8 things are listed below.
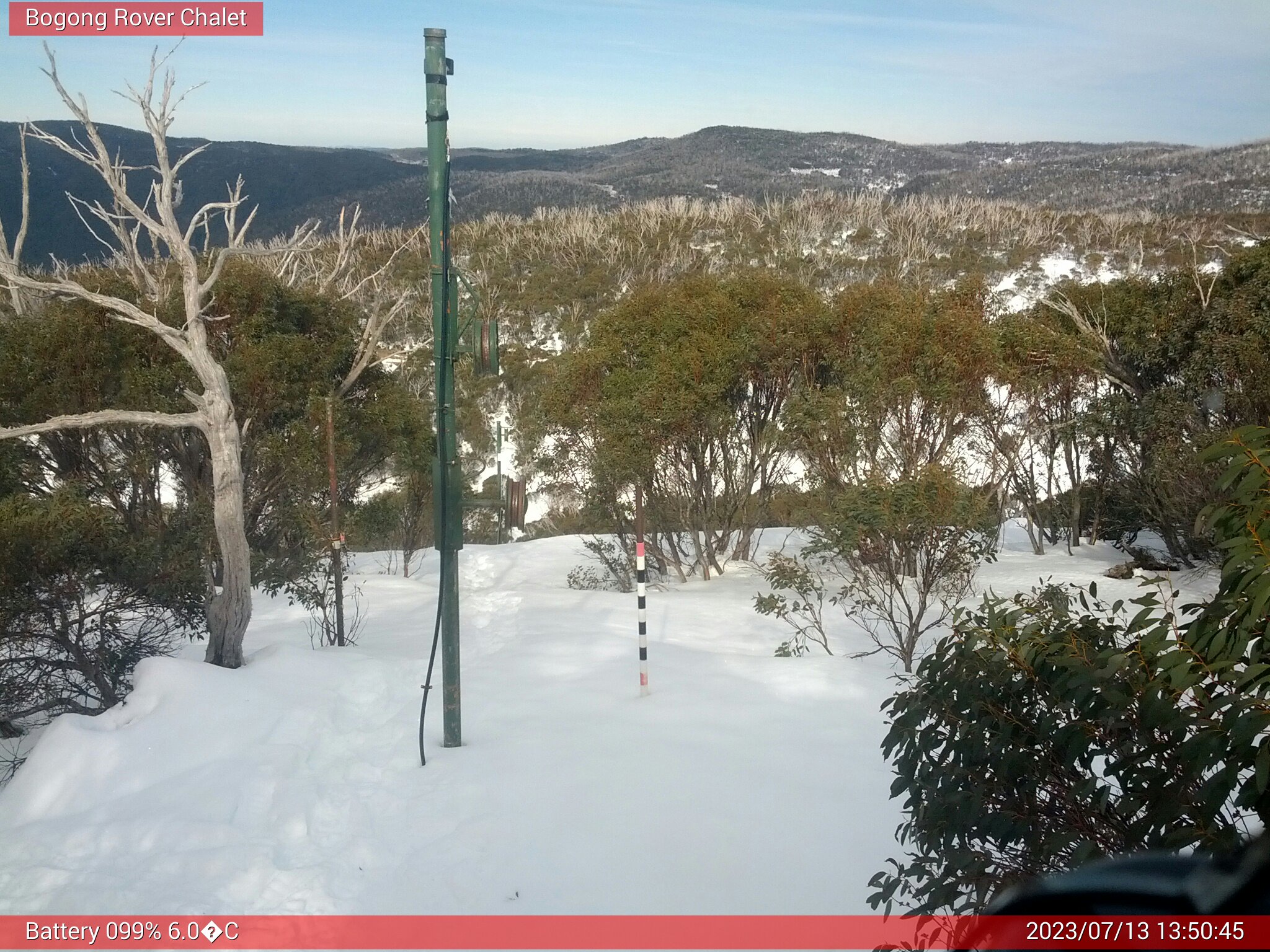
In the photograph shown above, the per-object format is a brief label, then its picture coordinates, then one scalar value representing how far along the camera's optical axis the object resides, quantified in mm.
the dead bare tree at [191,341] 6609
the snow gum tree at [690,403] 11766
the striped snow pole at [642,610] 6301
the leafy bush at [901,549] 7762
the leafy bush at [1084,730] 1865
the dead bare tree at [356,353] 8594
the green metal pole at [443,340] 5020
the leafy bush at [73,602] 7094
